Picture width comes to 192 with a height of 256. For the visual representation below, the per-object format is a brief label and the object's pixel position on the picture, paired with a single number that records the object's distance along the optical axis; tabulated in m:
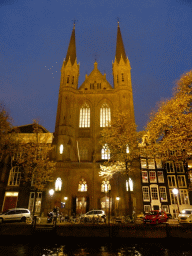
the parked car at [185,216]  19.72
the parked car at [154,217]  18.97
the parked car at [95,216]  21.81
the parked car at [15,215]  21.16
